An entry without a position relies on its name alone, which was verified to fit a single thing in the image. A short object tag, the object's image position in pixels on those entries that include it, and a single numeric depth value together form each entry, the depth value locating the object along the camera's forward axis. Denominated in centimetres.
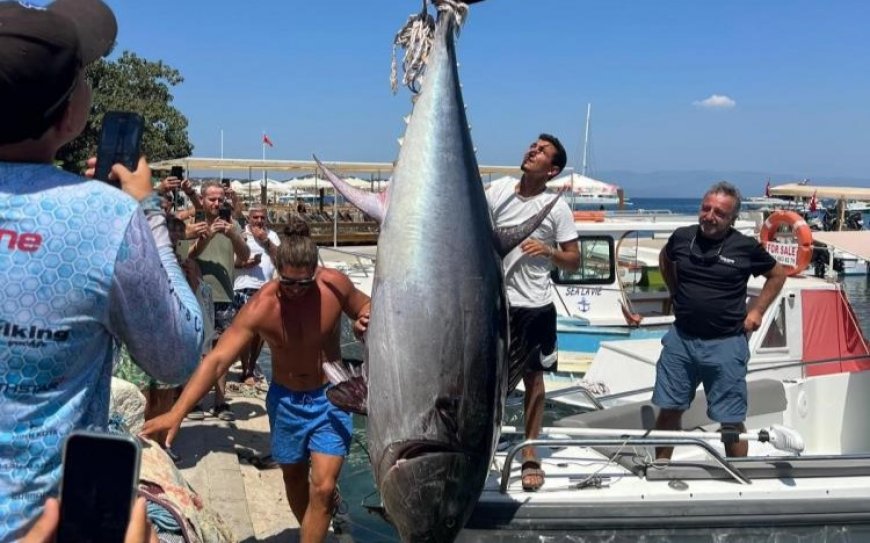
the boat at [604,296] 908
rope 251
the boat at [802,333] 631
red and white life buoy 670
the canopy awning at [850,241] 506
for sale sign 707
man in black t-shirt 425
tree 2448
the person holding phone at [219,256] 589
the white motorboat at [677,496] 352
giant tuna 213
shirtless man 342
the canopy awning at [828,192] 2473
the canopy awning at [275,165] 2019
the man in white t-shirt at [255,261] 676
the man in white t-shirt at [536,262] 394
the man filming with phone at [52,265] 114
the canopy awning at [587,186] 1513
